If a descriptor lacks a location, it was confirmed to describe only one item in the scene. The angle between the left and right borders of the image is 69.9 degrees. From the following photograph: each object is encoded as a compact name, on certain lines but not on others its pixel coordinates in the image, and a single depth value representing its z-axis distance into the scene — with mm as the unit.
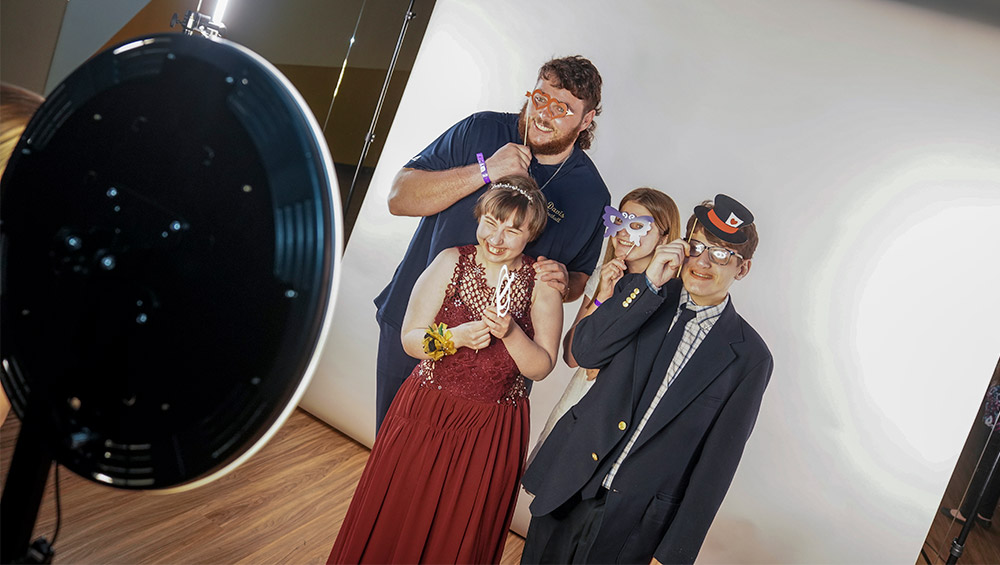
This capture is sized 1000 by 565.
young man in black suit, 2188
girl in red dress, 2422
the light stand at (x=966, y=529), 2111
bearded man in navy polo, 2559
